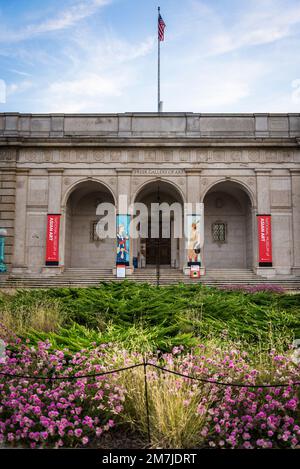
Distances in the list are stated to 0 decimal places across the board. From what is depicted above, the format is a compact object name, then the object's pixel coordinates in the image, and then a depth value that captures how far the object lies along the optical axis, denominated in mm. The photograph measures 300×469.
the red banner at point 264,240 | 22734
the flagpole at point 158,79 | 28050
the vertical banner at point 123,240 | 22672
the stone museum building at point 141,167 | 23250
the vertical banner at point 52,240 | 22906
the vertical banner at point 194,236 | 22734
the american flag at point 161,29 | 26547
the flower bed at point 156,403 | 3473
